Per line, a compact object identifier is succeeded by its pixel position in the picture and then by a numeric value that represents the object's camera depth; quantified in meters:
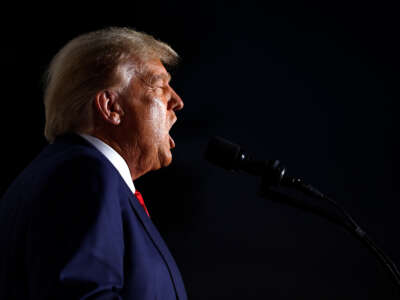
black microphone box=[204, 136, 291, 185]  4.04
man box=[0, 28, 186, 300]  3.91
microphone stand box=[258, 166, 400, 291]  4.02
